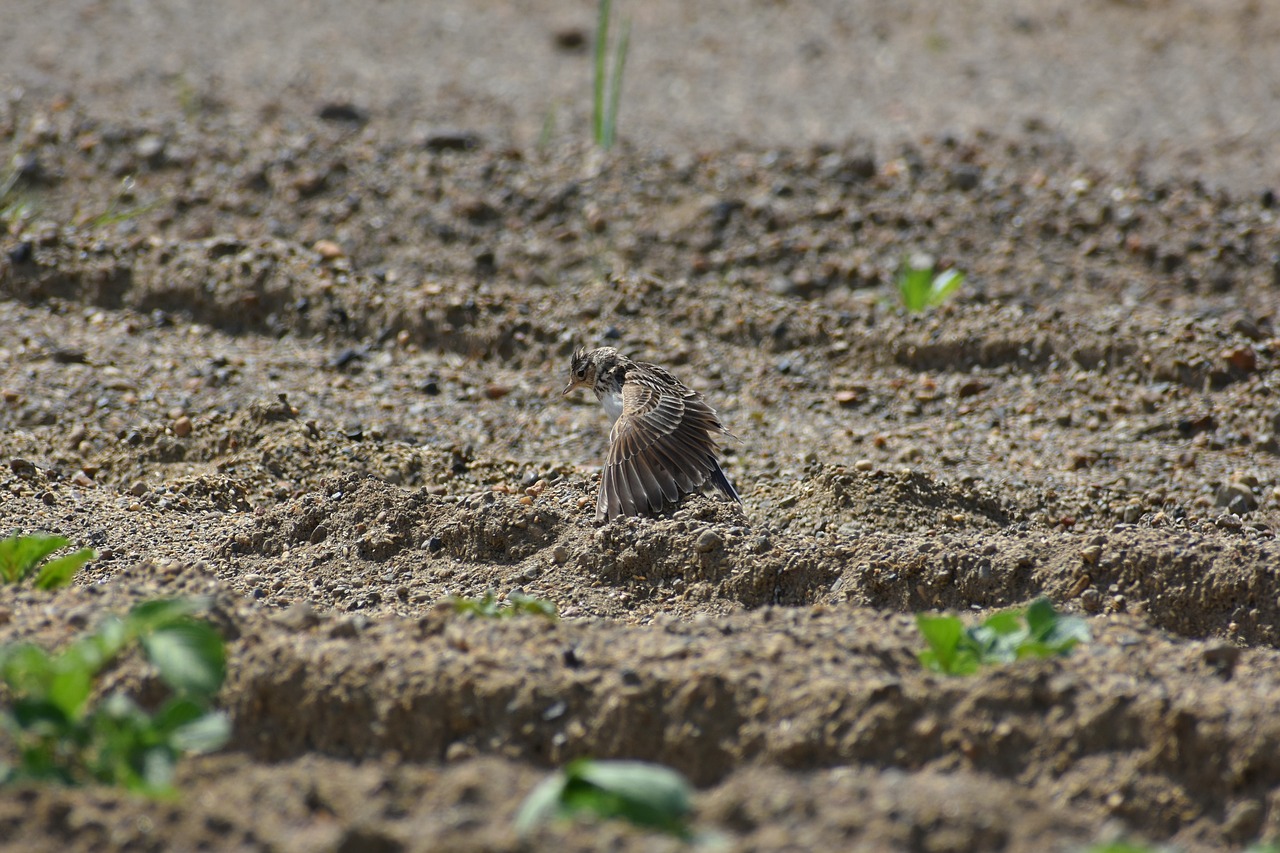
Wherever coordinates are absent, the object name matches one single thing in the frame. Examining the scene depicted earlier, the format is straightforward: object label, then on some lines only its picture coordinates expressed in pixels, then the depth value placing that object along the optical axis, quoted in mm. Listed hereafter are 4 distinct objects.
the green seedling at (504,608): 7238
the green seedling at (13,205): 14812
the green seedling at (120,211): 14953
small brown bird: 9680
